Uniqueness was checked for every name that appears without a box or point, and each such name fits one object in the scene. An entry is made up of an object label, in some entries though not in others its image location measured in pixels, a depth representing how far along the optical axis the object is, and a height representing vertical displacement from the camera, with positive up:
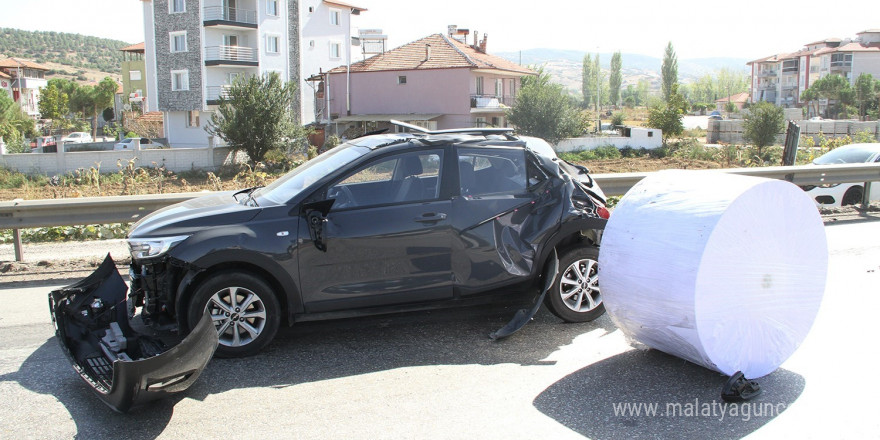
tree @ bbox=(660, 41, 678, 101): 138.75 +12.86
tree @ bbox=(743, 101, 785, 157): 53.44 +0.86
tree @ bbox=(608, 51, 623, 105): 180.00 +13.82
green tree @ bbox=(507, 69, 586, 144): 56.53 +1.82
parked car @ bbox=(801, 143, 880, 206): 13.76 -1.00
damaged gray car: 5.43 -0.82
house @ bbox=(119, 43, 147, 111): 88.06 +7.90
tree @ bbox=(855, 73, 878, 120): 97.12 +5.74
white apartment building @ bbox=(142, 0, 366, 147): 57.31 +7.07
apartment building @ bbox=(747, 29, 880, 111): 115.88 +11.73
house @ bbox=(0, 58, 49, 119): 110.75 +8.74
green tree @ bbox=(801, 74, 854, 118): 100.34 +6.16
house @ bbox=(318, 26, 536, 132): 57.97 +4.06
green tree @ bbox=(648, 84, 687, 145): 62.62 +1.64
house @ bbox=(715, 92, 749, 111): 151.94 +7.57
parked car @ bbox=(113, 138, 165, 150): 48.43 -0.38
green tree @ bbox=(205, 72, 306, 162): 42.25 +1.22
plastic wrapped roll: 4.58 -0.86
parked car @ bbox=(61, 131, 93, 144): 59.49 +0.10
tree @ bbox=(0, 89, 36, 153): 58.27 +1.90
